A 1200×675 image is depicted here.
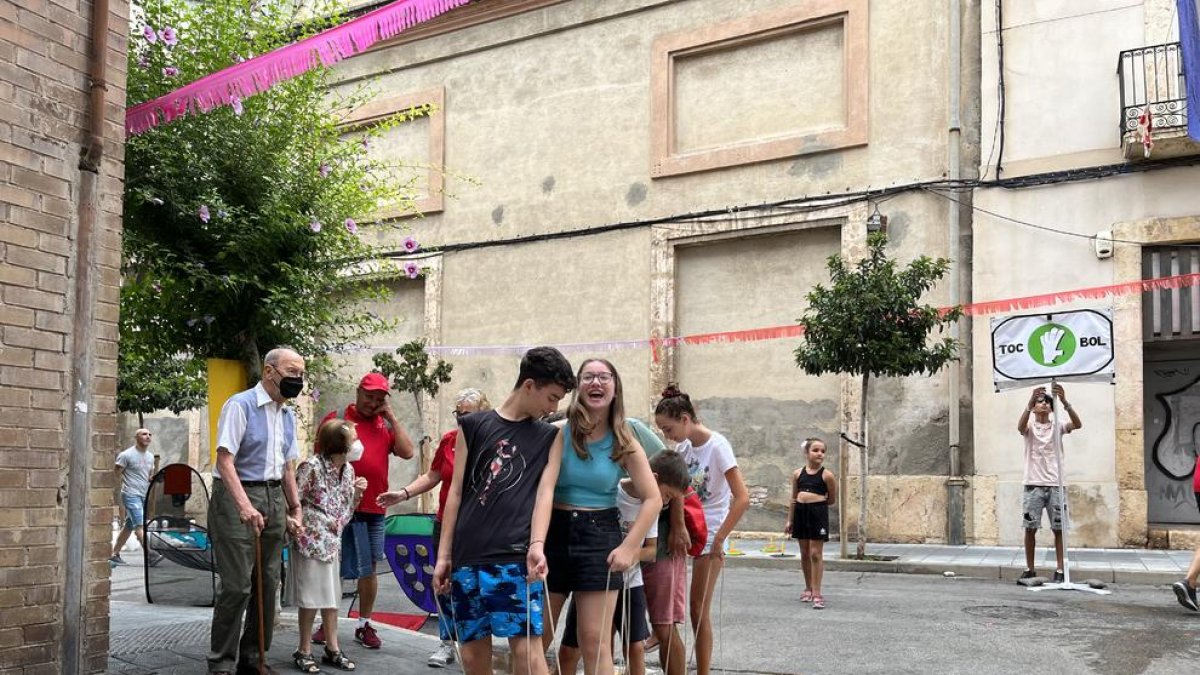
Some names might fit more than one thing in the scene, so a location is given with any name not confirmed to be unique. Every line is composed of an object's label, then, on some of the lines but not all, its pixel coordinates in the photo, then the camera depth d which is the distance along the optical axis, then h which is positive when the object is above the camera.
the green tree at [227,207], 7.46 +1.40
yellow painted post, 7.75 +0.15
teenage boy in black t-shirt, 4.16 -0.46
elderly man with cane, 5.57 -0.56
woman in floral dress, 6.20 -0.76
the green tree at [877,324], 12.74 +1.05
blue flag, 8.08 +2.87
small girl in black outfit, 9.29 -0.90
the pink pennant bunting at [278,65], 5.94 +2.11
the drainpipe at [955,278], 14.71 +1.91
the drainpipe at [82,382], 5.29 +0.09
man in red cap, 6.87 -0.68
